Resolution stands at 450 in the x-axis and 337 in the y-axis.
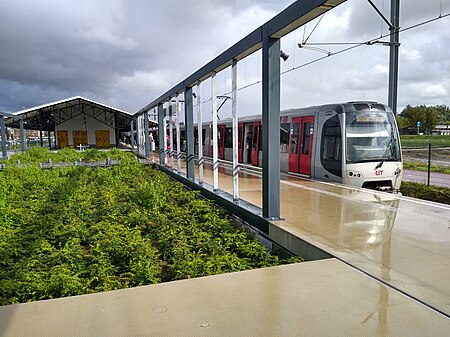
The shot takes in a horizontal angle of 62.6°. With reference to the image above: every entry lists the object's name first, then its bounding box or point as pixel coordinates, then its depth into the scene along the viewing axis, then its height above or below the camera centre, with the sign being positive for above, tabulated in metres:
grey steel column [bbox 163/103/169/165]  15.85 +0.01
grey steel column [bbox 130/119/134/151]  33.75 +0.25
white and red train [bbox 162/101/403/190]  9.88 -0.36
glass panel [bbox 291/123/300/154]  12.27 -0.15
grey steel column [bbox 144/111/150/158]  20.91 -0.06
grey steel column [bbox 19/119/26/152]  30.77 -0.04
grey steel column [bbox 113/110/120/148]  41.75 +1.46
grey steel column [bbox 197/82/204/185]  9.46 +0.25
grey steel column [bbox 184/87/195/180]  10.35 +0.30
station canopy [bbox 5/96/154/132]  36.06 +2.47
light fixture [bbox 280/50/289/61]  12.23 +2.55
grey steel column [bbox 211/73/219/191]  8.28 +0.28
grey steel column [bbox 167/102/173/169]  14.17 +0.36
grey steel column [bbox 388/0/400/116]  11.40 +1.88
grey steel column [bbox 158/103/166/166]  15.75 +0.10
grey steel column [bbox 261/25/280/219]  5.66 +0.13
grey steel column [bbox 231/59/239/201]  7.04 +0.31
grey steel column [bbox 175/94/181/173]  12.12 +0.40
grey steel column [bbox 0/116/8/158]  24.42 +0.32
